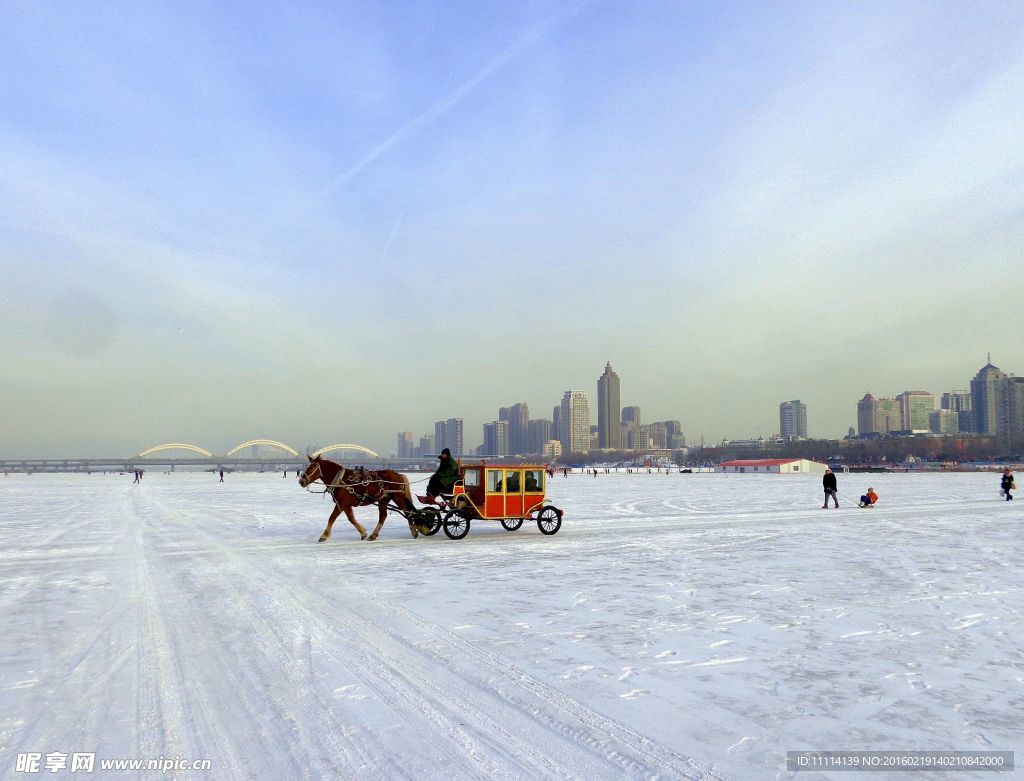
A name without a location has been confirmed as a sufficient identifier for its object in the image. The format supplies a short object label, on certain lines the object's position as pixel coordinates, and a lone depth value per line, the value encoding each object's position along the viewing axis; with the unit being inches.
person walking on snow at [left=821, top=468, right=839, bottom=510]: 1107.3
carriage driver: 676.4
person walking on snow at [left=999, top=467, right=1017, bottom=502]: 1279.5
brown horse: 683.4
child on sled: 1131.6
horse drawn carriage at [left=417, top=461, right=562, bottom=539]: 685.3
